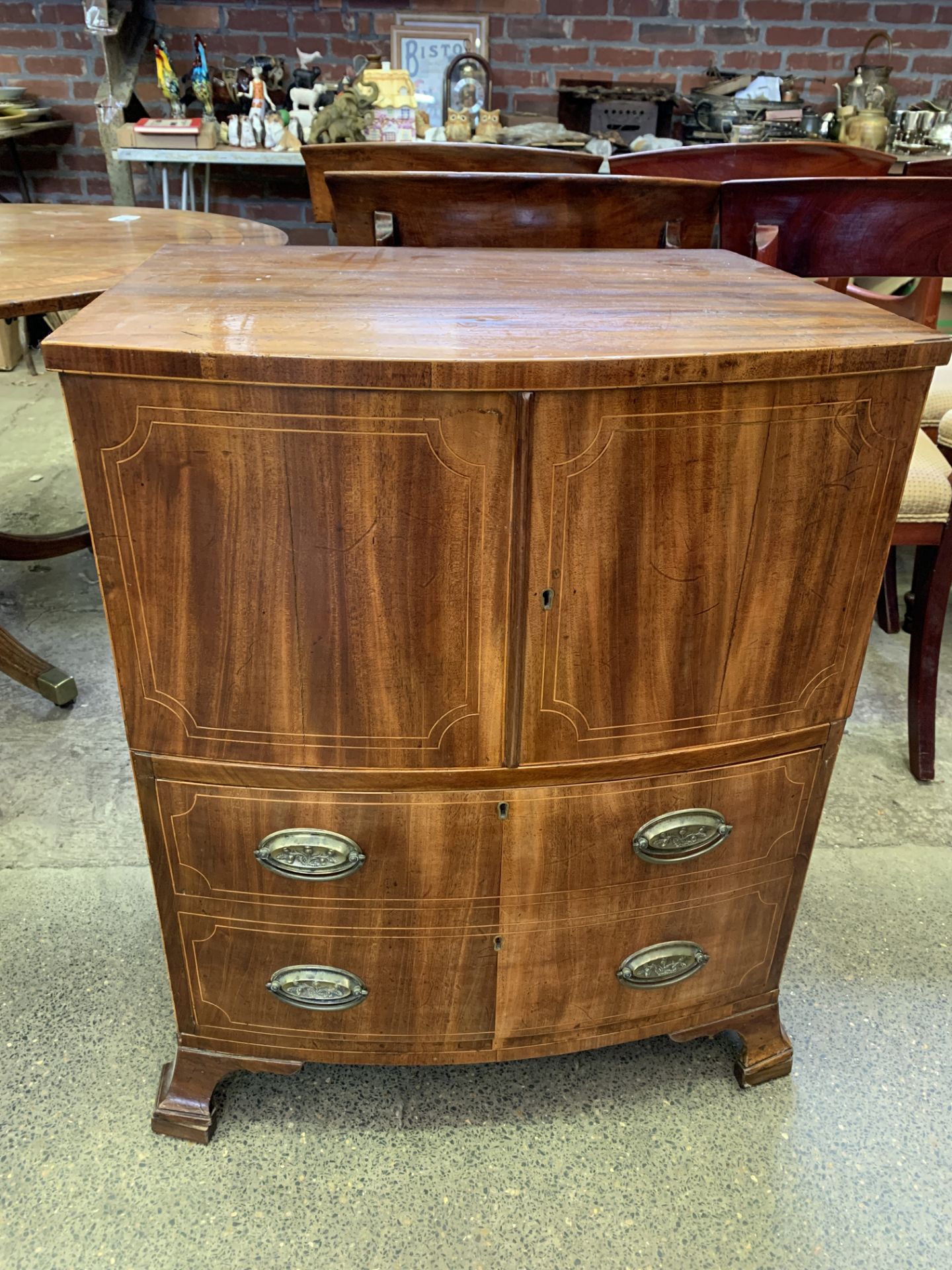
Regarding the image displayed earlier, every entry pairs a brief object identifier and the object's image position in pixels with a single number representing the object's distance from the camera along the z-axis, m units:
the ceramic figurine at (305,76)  3.35
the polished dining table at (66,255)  1.40
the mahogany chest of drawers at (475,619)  0.77
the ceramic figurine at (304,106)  3.26
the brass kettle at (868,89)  3.43
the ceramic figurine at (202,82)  3.31
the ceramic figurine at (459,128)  3.31
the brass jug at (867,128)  3.31
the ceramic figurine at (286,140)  3.26
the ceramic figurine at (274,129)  3.26
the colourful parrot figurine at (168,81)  3.29
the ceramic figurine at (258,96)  3.25
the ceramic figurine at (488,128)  3.31
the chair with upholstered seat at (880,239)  1.41
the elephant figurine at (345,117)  3.13
